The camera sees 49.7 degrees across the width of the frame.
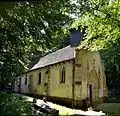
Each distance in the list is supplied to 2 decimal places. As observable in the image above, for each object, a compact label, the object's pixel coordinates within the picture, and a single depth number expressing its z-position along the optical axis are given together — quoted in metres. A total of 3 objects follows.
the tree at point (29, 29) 6.92
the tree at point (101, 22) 8.53
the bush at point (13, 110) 5.68
